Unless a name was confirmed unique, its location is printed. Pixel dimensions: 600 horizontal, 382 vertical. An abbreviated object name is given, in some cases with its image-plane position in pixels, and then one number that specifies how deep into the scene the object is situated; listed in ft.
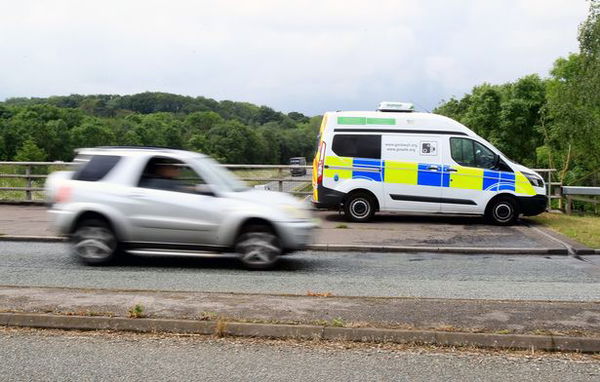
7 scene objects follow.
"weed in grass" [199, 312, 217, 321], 18.75
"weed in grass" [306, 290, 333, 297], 22.81
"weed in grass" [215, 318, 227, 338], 18.06
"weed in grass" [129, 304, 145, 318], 18.95
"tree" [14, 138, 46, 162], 254.68
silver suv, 29.89
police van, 47.67
